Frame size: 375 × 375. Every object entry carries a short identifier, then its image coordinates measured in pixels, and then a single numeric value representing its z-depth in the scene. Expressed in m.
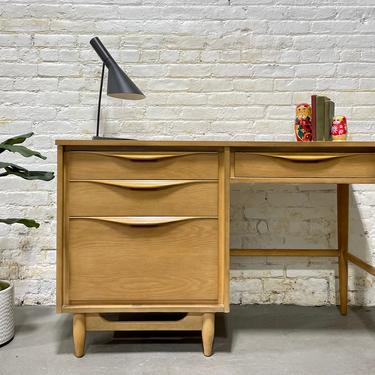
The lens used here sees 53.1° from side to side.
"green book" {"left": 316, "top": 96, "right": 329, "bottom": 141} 1.54
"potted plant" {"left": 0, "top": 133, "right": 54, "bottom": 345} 1.46
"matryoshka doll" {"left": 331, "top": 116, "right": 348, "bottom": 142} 1.54
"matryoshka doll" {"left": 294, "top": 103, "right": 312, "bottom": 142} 1.60
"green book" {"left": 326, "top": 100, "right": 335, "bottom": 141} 1.55
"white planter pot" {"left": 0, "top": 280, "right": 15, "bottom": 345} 1.48
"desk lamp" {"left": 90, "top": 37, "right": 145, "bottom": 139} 1.48
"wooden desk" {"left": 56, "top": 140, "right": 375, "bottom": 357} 1.33
